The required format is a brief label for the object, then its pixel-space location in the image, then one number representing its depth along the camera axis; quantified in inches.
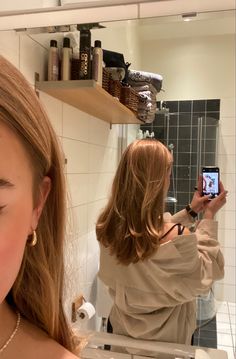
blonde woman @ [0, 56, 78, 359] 16.5
